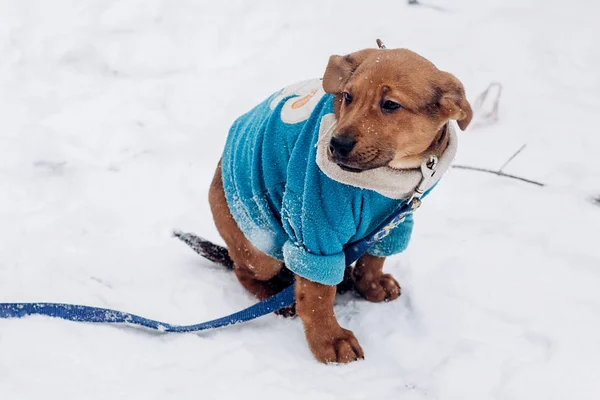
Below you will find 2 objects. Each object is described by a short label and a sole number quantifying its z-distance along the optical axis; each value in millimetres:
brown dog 2236
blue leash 2549
